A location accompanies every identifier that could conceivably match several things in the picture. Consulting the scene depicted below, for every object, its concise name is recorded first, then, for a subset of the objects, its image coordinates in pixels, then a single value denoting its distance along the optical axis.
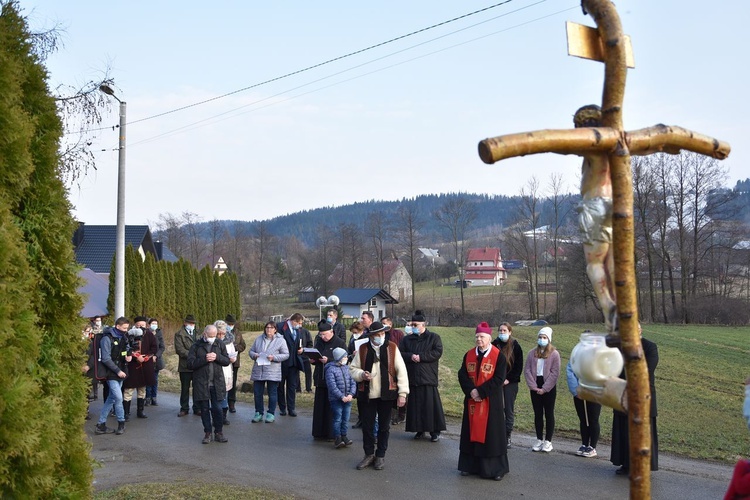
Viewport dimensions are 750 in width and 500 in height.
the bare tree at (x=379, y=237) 79.56
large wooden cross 2.96
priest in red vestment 9.00
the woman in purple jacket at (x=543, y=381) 10.39
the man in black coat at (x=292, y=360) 13.73
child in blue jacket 10.74
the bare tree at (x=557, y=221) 53.08
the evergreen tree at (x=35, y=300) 4.99
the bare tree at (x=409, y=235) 68.44
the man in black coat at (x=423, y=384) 11.23
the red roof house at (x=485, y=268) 96.06
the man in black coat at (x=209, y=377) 11.12
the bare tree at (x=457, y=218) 70.31
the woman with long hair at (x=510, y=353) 10.47
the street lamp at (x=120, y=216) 17.86
